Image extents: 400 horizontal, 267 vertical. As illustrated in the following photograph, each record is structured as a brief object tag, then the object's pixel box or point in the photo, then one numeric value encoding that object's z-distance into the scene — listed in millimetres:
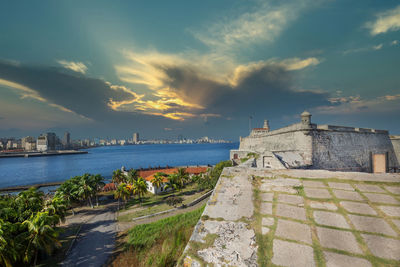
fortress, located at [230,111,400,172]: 23281
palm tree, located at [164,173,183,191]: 34831
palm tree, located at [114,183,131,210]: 27492
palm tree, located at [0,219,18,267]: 11155
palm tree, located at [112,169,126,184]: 36703
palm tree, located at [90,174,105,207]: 30042
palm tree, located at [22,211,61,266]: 13484
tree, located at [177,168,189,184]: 35622
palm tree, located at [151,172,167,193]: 33938
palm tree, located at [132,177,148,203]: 29078
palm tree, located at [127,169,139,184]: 37812
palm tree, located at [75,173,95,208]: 28062
